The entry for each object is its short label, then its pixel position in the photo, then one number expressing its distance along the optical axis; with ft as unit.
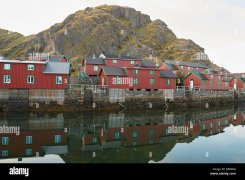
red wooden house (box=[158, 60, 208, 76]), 272.10
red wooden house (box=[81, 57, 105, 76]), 215.10
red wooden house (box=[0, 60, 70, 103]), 146.10
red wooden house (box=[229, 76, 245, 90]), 296.30
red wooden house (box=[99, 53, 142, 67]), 234.91
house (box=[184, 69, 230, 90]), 236.88
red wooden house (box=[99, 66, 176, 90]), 177.06
